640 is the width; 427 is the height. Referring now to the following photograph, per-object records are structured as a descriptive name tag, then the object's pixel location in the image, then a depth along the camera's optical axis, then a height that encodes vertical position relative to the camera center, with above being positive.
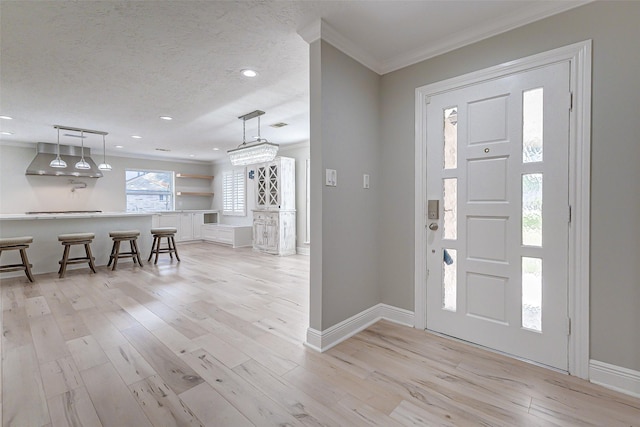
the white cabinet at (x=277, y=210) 6.45 -0.05
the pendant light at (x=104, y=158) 5.76 +1.27
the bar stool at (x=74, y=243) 4.43 -0.60
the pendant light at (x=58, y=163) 4.84 +0.78
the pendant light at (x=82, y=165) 5.07 +0.78
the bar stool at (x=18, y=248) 3.93 -0.55
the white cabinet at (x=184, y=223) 7.84 -0.41
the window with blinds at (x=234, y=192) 8.14 +0.47
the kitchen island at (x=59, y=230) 4.37 -0.37
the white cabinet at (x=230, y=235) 7.53 -0.74
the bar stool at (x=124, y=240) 4.93 -0.66
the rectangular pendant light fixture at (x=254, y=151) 4.18 +0.86
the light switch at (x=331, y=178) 2.23 +0.24
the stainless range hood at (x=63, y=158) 6.07 +1.04
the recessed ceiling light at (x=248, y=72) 2.89 +1.41
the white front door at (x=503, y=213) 1.91 -0.05
